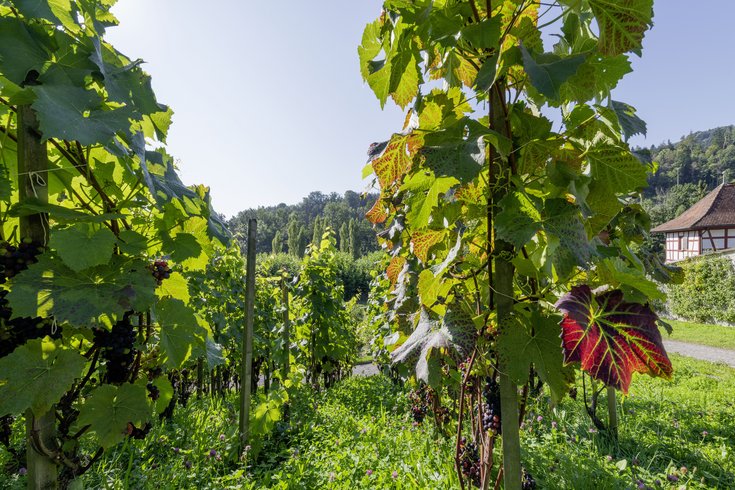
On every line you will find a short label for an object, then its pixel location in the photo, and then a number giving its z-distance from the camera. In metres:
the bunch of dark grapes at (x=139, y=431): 1.24
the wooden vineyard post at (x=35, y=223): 1.01
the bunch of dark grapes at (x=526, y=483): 1.79
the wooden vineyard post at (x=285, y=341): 4.79
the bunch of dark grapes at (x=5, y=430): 1.21
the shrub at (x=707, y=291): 17.36
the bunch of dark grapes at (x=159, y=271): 1.21
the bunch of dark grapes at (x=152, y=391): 1.38
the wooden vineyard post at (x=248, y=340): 3.63
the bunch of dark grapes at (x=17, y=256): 0.95
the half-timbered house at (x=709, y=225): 23.36
